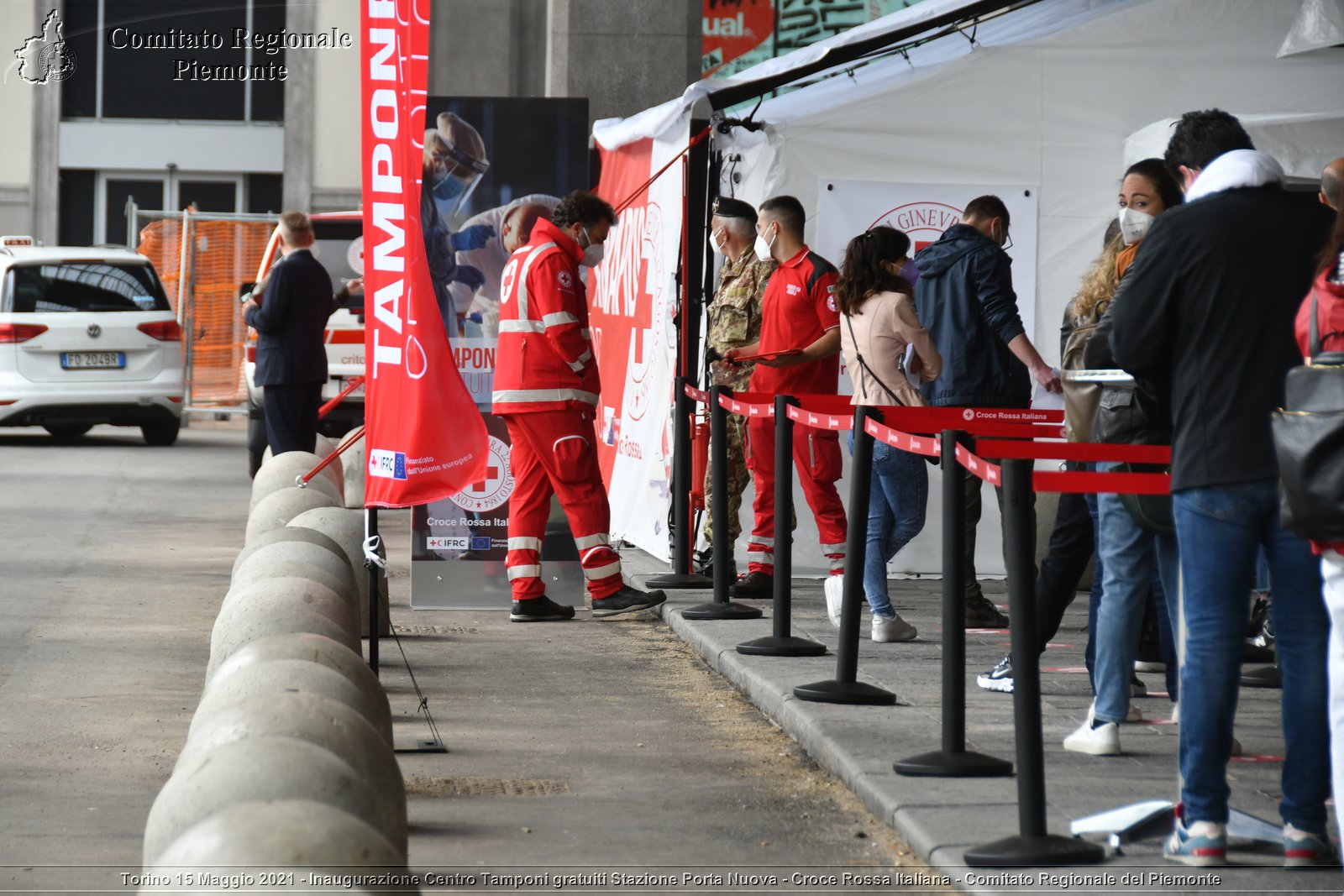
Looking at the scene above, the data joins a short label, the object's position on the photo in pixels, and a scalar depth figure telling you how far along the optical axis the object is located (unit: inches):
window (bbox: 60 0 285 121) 2962.6
